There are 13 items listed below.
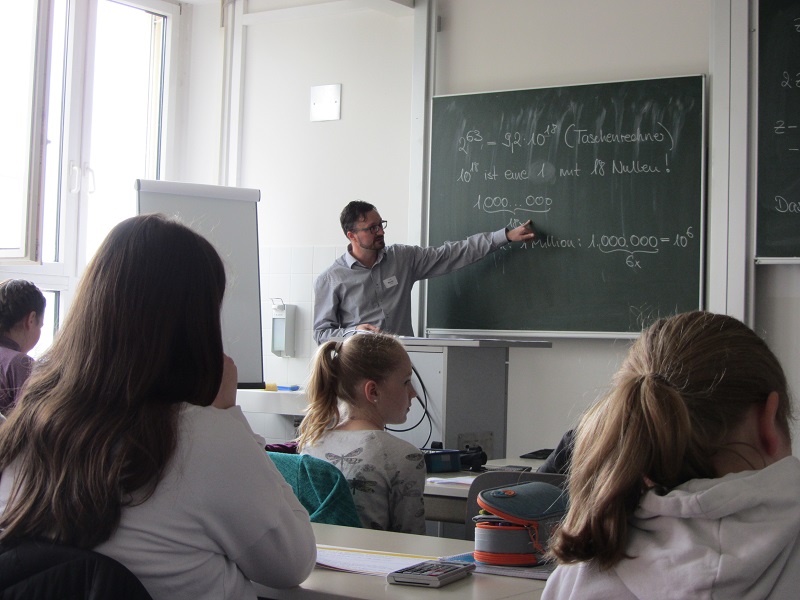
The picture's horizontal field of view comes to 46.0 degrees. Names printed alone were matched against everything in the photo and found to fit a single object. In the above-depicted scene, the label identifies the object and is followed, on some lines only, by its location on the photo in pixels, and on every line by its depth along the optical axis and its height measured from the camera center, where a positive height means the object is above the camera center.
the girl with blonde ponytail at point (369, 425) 2.36 -0.24
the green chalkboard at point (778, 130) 4.14 +0.96
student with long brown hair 1.35 -0.17
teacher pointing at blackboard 4.83 +0.34
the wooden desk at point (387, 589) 1.48 -0.41
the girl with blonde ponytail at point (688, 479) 1.08 -0.16
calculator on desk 1.53 -0.39
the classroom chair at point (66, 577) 1.16 -0.31
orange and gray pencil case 1.68 -0.33
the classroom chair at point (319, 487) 2.12 -0.35
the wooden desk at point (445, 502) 2.72 -0.49
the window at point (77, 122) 4.56 +1.16
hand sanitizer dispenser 5.42 +0.03
